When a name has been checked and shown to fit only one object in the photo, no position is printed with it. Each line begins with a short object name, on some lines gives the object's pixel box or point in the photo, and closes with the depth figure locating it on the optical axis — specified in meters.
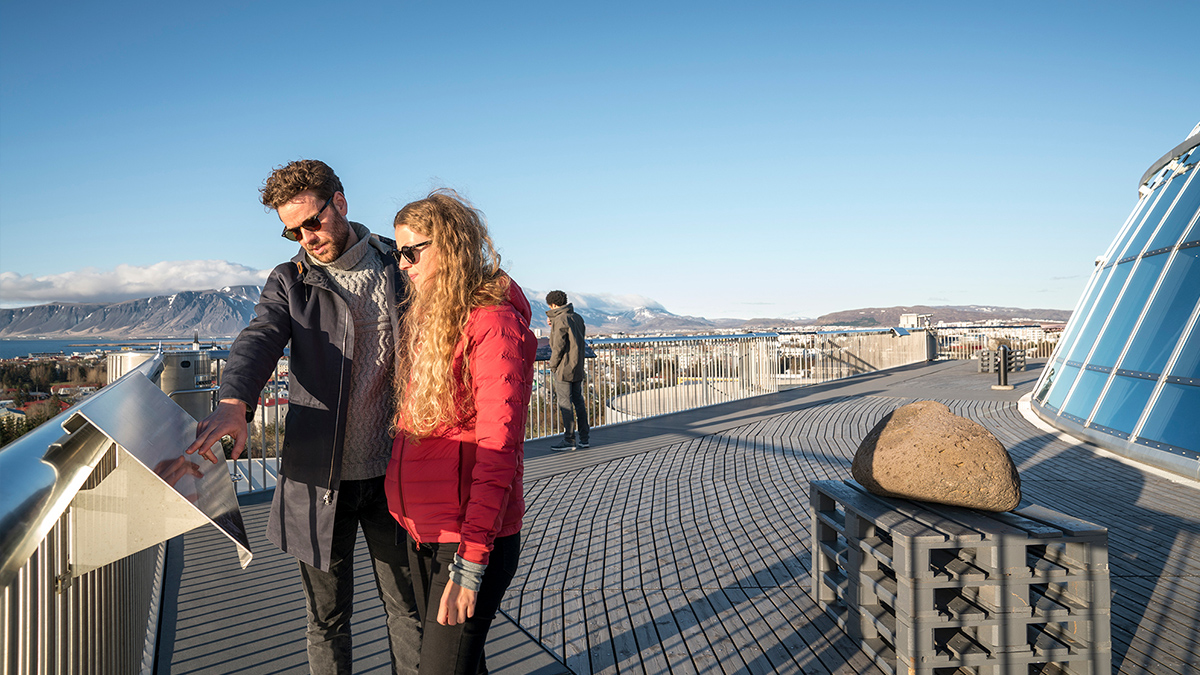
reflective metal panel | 1.40
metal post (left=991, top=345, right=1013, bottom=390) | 13.38
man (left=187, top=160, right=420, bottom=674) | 2.15
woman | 1.71
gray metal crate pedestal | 2.48
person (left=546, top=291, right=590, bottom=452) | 7.88
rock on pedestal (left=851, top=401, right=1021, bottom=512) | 2.71
